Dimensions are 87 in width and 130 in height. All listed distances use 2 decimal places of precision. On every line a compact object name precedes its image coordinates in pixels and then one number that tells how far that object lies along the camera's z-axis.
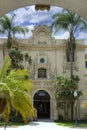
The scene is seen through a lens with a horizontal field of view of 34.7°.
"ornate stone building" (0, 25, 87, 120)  18.36
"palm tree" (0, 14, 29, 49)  17.80
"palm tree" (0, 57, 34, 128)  8.42
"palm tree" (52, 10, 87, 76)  17.58
